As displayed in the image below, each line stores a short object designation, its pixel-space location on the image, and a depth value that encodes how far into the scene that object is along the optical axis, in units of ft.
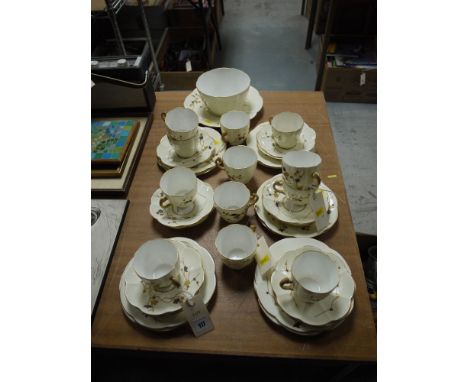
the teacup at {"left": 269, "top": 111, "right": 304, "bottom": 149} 3.81
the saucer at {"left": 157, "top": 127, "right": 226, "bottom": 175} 3.90
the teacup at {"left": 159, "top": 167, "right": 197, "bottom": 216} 3.31
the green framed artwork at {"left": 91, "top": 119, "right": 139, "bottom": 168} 3.99
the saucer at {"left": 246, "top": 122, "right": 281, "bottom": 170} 3.92
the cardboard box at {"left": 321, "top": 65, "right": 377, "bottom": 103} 7.73
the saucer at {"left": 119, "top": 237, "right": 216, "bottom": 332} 2.72
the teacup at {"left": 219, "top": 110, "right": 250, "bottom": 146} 4.02
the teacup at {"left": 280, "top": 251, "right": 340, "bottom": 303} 2.53
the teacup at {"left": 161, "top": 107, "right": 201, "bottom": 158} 3.72
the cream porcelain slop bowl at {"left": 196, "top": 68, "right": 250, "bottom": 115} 4.47
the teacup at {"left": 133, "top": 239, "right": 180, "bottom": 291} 2.78
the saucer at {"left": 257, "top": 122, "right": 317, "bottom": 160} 3.96
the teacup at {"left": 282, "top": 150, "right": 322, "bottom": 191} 3.06
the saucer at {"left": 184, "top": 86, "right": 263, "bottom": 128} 4.50
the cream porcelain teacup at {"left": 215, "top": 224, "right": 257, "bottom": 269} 3.11
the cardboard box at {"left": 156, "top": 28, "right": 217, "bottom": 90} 7.93
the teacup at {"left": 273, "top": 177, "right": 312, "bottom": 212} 3.23
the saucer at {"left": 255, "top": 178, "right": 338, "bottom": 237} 3.27
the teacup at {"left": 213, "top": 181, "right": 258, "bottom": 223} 3.27
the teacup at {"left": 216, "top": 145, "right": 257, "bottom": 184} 3.58
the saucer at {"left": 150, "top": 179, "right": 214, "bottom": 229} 3.37
